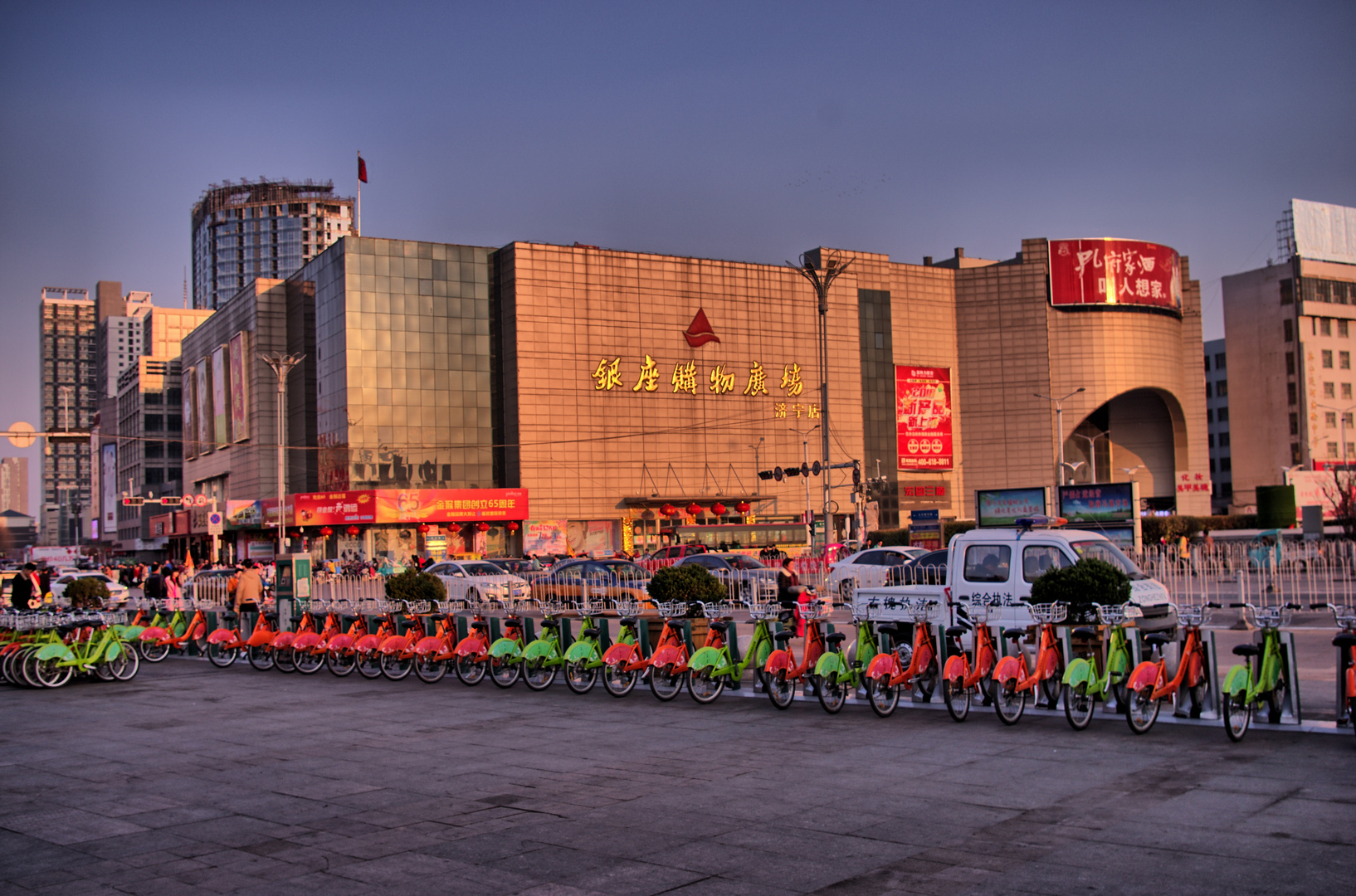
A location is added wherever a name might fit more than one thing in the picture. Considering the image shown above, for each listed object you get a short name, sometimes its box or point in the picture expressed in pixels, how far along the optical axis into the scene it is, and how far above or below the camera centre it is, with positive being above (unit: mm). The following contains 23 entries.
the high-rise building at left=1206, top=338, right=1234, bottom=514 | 112562 +9403
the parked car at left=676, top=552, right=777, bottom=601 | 26997 -1325
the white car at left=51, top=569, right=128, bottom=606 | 36709 -1624
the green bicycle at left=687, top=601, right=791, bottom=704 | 13906 -1666
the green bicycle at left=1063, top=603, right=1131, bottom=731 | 11102 -1625
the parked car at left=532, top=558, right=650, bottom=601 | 26703 -1379
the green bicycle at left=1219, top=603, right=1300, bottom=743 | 10320 -1608
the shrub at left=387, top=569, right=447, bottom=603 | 20438 -983
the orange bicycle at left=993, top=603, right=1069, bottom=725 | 11523 -1640
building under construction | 171750 +46691
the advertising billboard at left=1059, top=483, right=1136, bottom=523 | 32969 +285
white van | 14523 -682
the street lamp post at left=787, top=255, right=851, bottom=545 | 39062 +8343
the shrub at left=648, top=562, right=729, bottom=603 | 17969 -962
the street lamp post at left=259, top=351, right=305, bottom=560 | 49219 +6389
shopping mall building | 69750 +9476
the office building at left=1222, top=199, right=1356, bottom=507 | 99812 +14040
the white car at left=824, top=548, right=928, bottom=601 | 30656 -1343
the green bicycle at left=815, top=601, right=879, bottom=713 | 12828 -1682
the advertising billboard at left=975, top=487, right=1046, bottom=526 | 35875 +348
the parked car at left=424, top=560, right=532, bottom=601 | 34281 -1555
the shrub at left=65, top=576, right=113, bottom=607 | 24547 -1098
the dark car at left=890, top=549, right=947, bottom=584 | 22375 -1080
